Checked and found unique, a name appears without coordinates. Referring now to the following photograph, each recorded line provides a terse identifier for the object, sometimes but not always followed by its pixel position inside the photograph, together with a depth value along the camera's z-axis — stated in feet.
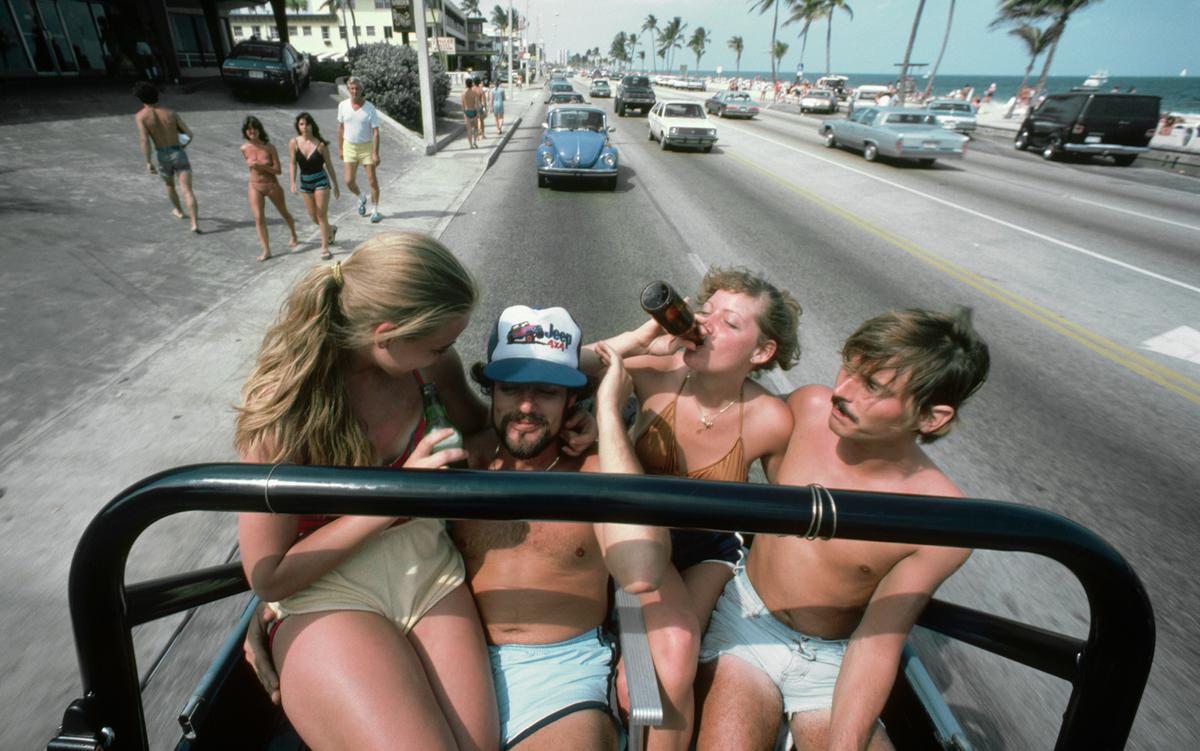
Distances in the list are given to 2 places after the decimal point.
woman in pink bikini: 23.49
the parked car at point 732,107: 108.58
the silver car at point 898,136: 55.31
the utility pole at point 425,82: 46.96
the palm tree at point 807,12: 207.72
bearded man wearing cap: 5.91
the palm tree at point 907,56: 123.20
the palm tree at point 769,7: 239.46
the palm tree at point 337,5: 195.79
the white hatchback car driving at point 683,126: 62.08
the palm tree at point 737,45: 383.37
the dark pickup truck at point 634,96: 108.27
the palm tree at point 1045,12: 116.83
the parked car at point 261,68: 58.85
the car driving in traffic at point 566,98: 90.18
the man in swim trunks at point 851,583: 5.74
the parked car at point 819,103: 129.08
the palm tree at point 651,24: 478.67
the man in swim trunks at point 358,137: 30.40
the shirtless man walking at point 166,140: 24.80
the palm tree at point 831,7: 201.87
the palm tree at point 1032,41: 132.77
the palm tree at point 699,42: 418.92
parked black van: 61.72
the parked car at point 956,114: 89.15
